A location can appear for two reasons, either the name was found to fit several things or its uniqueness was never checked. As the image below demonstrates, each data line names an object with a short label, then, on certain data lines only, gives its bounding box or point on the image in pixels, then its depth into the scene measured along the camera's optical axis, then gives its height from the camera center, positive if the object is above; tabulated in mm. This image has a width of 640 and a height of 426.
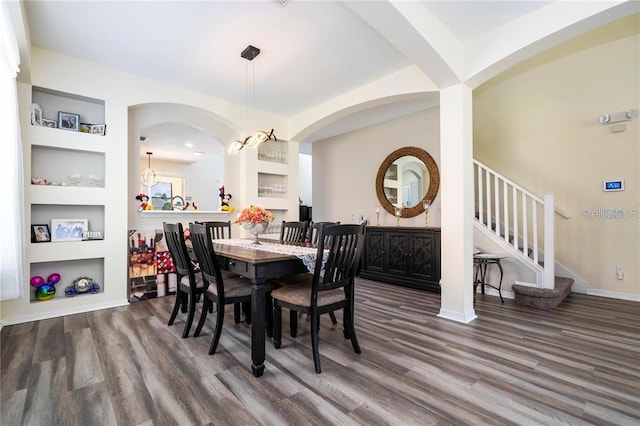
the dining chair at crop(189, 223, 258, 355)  2186 -579
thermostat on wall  3562 +336
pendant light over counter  6928 +914
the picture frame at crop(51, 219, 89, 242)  3250 -173
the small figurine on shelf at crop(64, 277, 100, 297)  3301 -847
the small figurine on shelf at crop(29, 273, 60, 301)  3131 -799
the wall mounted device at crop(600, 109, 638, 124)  3447 +1162
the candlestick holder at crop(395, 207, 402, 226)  4977 -3
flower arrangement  2785 -26
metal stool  3539 -706
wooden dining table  1933 -420
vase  2803 -132
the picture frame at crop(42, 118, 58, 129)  3282 +1041
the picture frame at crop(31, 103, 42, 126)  3082 +1070
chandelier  3064 +887
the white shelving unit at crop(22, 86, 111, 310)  3064 +250
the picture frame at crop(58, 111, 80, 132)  3379 +1095
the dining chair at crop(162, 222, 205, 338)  2528 -544
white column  2932 +99
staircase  3306 -286
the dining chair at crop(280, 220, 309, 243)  3449 -226
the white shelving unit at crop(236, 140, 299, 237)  4996 +607
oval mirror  4684 +549
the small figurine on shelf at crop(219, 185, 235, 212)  4754 +193
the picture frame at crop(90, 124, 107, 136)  3480 +1007
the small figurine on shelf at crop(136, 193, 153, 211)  3977 +150
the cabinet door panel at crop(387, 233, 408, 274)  4348 -614
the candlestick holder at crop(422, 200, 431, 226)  4602 +59
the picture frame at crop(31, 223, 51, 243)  3097 -208
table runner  2178 -310
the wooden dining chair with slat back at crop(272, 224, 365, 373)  1997 -583
